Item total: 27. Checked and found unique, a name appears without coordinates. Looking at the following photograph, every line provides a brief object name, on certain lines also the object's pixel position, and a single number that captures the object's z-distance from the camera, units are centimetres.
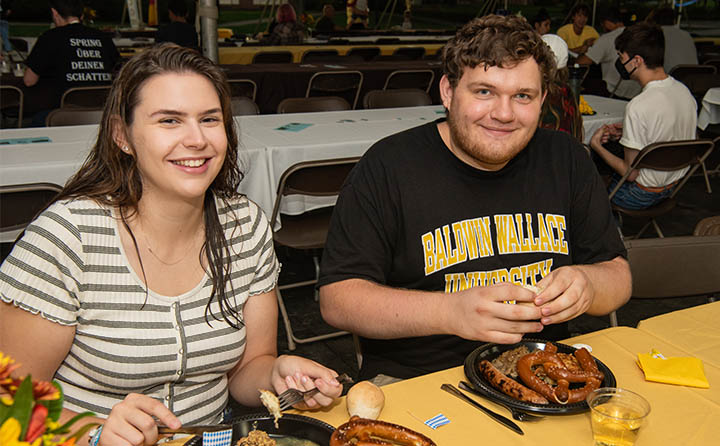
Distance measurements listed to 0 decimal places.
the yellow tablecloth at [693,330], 151
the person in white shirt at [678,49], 755
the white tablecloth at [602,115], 429
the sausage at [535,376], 121
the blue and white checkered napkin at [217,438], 105
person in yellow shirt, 891
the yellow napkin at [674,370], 133
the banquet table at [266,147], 294
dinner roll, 117
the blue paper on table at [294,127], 388
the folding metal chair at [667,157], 356
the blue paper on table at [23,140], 335
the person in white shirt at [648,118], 383
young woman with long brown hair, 132
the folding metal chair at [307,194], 299
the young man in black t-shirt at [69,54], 502
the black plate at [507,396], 118
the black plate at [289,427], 109
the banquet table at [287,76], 619
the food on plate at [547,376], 121
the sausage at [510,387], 121
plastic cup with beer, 110
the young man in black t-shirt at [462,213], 166
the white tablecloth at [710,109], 556
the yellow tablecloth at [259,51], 856
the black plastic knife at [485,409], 116
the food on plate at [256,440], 106
